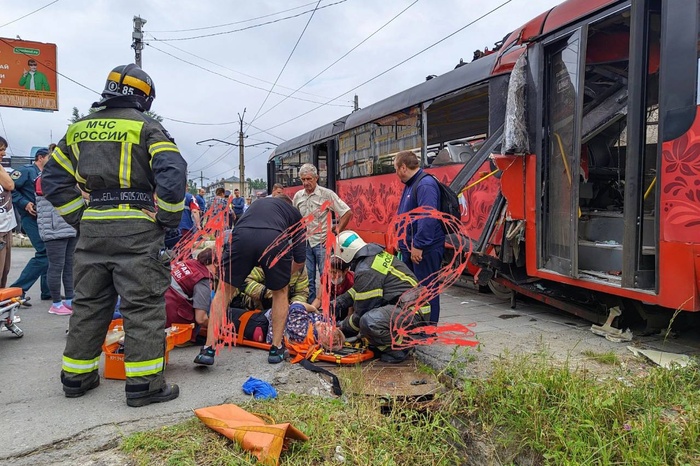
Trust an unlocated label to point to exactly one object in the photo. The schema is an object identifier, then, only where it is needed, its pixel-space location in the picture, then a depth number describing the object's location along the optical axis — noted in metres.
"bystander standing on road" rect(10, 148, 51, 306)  5.37
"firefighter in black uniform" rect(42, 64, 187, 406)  2.93
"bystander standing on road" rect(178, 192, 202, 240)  7.57
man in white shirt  5.41
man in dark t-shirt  3.71
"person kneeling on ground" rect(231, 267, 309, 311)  4.64
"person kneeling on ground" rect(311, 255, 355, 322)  4.39
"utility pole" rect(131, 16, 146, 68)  16.86
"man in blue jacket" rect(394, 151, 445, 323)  4.24
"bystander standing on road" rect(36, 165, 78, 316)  5.00
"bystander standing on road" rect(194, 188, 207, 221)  9.41
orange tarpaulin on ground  2.28
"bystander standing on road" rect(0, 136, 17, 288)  4.97
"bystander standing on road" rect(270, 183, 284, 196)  4.98
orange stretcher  3.76
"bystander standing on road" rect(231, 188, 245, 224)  9.38
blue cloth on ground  3.03
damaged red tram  3.38
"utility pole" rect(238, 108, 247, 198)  30.61
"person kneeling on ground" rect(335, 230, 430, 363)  3.74
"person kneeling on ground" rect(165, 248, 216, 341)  4.00
